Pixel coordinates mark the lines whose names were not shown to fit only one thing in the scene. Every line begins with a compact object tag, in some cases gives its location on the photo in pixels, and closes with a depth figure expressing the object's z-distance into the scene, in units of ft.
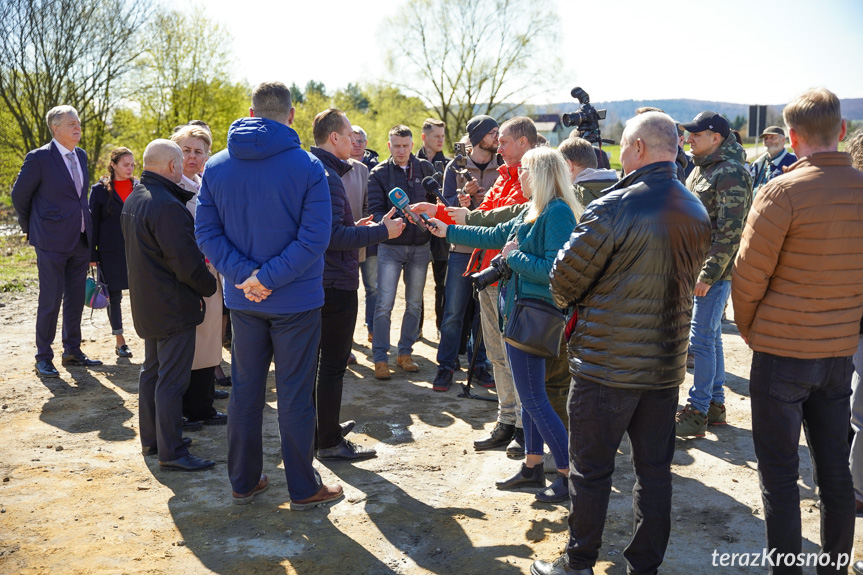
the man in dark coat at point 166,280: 14.64
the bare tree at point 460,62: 126.31
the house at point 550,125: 303.05
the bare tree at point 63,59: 61.57
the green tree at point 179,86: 75.56
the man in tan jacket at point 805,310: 9.75
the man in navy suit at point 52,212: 21.89
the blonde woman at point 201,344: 17.35
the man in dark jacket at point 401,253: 22.70
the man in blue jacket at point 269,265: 12.37
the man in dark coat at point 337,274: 14.66
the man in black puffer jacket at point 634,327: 9.68
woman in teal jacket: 12.49
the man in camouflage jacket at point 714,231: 16.26
